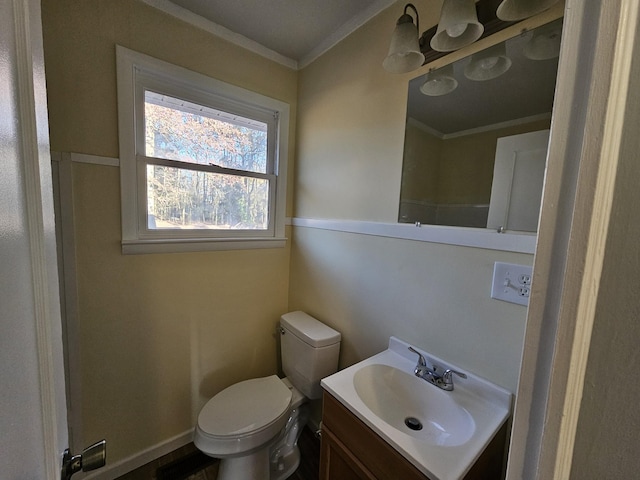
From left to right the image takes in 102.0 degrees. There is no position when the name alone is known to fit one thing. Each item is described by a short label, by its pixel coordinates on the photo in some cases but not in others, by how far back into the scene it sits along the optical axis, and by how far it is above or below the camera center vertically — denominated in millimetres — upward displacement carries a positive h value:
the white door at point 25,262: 320 -81
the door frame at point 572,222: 300 +5
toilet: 1163 -976
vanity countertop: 714 -641
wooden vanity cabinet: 758 -759
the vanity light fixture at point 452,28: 783 +649
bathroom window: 1278 +290
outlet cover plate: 821 -192
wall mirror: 812 +318
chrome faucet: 987 -609
